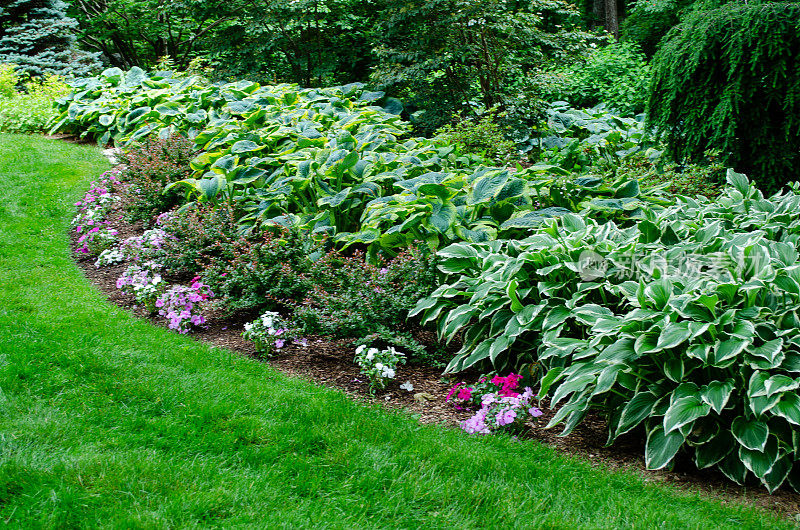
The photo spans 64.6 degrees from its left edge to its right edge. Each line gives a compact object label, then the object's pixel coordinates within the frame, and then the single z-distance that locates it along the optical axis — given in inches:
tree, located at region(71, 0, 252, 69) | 429.4
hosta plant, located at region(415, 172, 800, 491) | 103.3
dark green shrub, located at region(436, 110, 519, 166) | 259.5
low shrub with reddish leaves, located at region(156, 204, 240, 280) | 195.3
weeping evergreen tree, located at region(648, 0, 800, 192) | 180.4
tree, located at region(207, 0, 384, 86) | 385.1
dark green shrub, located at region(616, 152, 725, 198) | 209.0
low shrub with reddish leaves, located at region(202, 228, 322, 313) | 169.2
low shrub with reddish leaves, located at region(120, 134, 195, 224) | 239.0
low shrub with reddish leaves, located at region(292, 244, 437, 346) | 153.3
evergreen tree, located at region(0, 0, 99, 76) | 461.1
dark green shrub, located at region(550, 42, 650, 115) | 426.0
